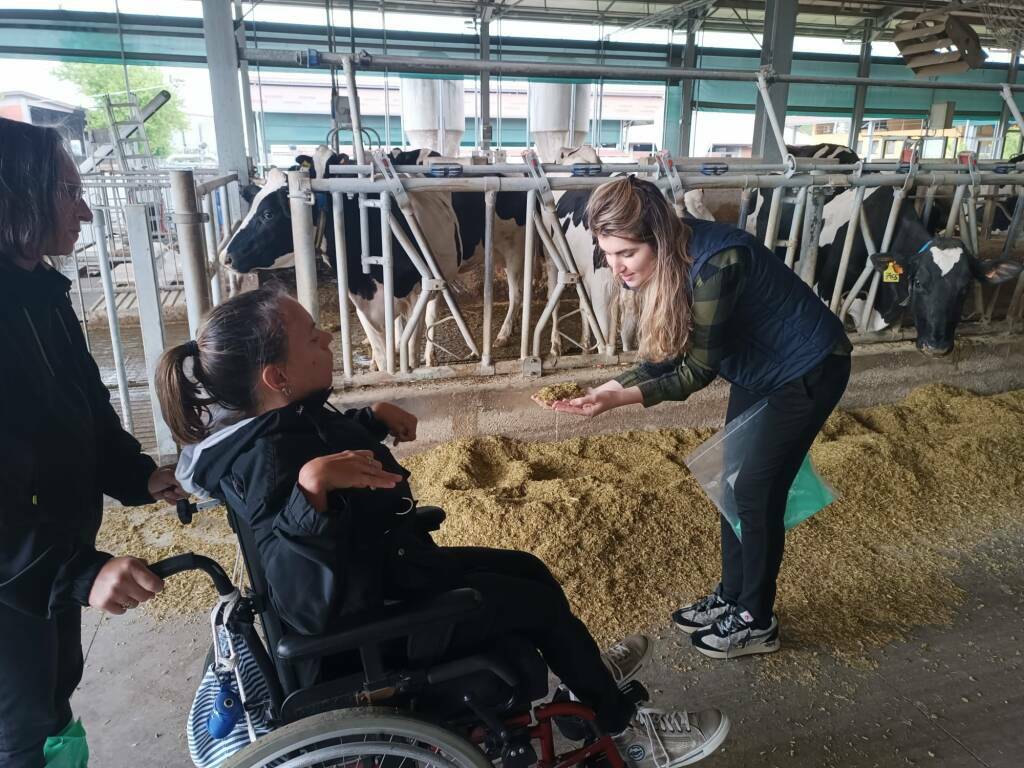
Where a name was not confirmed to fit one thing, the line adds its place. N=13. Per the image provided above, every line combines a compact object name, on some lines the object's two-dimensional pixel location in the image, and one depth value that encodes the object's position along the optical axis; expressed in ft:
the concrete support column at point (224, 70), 10.87
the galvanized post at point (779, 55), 25.63
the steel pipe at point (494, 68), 10.14
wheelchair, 3.77
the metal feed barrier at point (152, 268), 9.36
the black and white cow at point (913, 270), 12.47
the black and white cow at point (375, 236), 12.99
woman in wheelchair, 3.72
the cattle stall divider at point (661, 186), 10.78
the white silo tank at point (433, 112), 38.19
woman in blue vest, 5.76
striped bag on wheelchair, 4.04
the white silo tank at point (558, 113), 39.75
